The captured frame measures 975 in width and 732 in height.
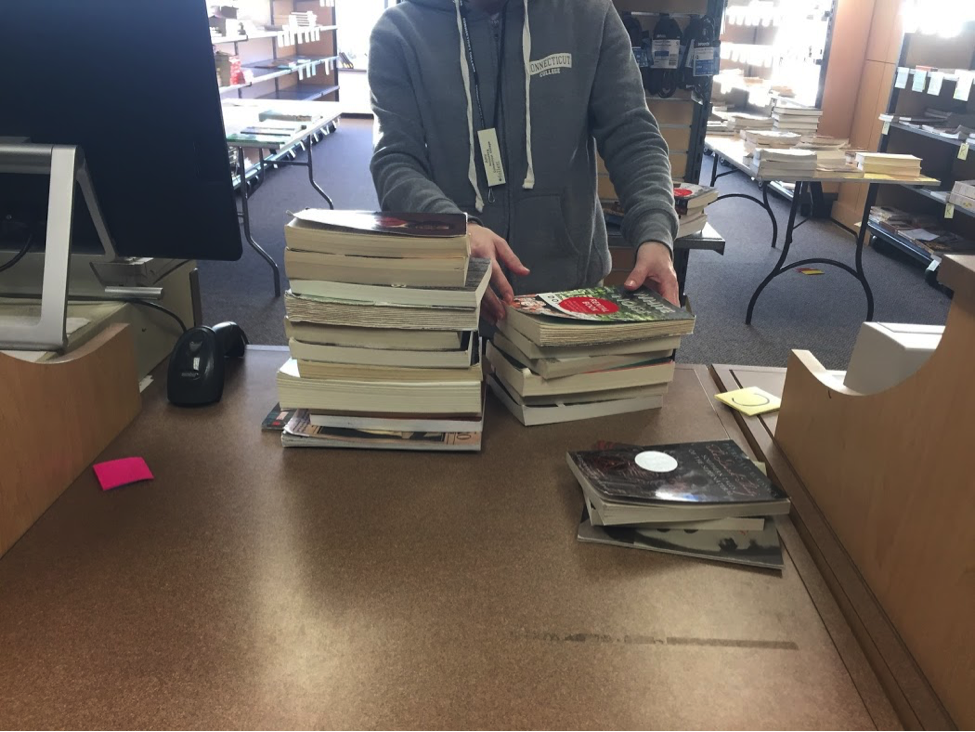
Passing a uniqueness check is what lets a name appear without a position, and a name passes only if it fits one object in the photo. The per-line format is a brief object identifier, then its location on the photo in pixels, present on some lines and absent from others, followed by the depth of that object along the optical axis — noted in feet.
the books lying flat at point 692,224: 8.57
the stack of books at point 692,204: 8.38
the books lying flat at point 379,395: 2.89
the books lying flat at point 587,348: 3.05
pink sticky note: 2.74
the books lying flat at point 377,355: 2.85
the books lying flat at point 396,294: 2.75
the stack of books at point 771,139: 11.57
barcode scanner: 3.35
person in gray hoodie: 4.43
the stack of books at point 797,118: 13.62
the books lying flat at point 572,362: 3.07
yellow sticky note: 3.40
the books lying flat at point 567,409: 3.22
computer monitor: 2.82
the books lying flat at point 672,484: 2.45
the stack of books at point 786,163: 10.80
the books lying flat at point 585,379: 3.15
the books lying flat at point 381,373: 2.88
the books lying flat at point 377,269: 2.74
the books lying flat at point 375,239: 2.73
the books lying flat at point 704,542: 2.41
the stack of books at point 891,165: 10.99
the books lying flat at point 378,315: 2.76
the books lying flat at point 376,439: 2.98
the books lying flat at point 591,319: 2.99
